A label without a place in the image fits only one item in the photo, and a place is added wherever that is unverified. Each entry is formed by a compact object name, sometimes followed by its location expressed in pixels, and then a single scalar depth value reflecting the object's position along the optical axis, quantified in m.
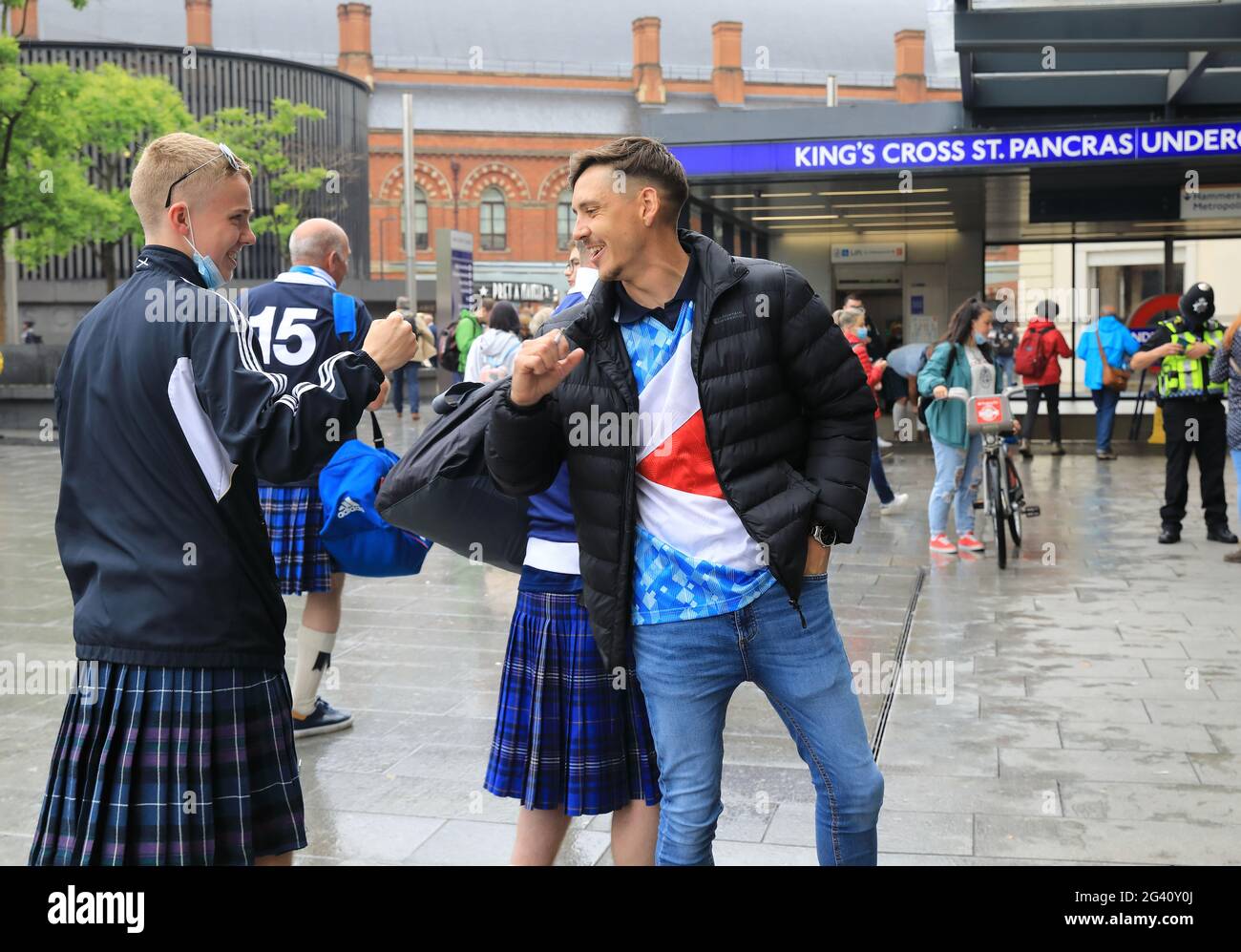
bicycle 9.84
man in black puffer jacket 2.97
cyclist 9.98
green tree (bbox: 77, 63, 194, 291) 30.16
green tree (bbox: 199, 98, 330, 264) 41.88
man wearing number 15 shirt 5.04
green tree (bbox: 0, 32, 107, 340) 23.38
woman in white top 12.01
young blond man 2.75
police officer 10.71
